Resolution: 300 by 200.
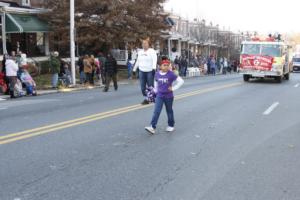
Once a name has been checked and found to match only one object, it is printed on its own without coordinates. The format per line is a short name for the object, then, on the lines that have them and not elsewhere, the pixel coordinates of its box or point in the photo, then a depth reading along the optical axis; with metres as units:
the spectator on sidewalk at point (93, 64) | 25.19
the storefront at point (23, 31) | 28.09
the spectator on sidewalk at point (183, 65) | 39.62
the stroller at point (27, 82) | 19.20
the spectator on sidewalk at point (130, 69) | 32.47
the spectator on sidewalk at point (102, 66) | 26.75
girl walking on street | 9.70
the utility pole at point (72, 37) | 24.34
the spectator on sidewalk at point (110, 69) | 20.36
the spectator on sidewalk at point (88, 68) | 24.72
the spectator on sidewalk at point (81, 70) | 25.55
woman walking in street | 13.98
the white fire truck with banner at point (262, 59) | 27.84
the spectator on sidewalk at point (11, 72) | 18.22
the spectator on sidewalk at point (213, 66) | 46.41
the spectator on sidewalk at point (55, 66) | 21.93
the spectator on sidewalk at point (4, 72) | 18.64
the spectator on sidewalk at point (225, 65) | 50.15
